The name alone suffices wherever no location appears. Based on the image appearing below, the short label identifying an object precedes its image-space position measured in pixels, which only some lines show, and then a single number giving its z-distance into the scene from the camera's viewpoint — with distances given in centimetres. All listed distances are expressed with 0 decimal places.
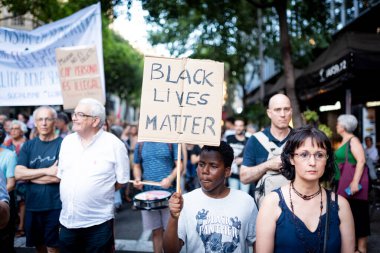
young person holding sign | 268
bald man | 357
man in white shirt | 371
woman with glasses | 233
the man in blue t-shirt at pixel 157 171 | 492
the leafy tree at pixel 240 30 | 964
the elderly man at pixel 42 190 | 429
